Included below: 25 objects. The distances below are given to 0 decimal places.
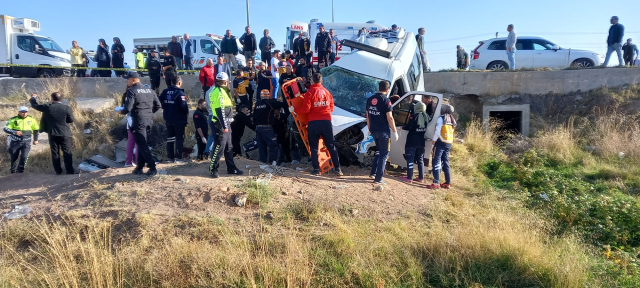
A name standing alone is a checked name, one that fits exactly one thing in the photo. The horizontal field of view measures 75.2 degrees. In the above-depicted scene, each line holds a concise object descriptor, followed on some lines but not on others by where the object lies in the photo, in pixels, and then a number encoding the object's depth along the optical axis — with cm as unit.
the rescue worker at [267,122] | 758
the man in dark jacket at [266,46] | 1386
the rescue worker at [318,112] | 648
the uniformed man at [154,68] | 1150
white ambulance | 1678
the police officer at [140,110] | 620
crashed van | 712
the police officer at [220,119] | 614
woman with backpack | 677
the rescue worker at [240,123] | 798
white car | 1380
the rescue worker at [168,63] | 1130
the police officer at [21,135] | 829
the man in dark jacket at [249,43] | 1318
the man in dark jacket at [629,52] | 1327
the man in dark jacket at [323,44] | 1205
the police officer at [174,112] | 752
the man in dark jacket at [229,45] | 1340
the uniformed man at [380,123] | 633
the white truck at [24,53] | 1677
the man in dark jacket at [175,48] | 1407
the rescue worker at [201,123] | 823
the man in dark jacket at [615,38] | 1223
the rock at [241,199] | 543
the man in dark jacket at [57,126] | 762
